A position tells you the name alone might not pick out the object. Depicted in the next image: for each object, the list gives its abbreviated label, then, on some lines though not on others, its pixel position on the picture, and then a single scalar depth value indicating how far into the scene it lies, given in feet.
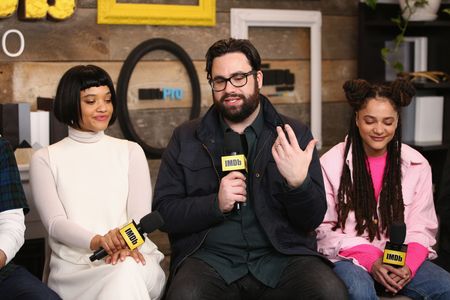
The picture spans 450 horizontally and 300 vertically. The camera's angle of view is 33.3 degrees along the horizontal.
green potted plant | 12.10
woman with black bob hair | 8.06
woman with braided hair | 8.70
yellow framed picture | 10.84
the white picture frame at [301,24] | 11.86
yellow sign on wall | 9.95
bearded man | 7.80
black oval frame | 11.02
